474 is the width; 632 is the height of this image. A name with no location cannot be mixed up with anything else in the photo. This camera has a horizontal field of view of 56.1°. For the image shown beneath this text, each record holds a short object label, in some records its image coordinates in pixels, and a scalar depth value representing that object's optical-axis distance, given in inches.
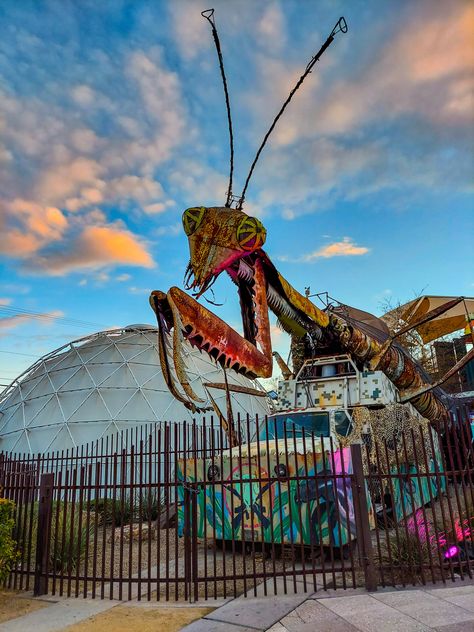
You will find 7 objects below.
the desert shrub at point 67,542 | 225.5
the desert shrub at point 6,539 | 212.5
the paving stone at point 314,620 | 153.1
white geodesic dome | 711.1
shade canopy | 984.3
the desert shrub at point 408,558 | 198.7
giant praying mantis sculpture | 185.6
